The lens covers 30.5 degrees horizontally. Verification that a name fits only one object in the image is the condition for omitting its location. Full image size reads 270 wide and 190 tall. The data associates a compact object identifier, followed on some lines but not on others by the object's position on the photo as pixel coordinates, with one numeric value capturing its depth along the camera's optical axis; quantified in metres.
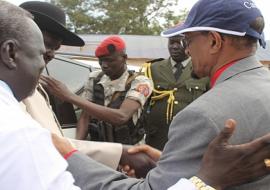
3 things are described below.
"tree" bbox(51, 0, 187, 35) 35.69
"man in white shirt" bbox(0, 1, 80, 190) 1.12
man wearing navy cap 1.69
